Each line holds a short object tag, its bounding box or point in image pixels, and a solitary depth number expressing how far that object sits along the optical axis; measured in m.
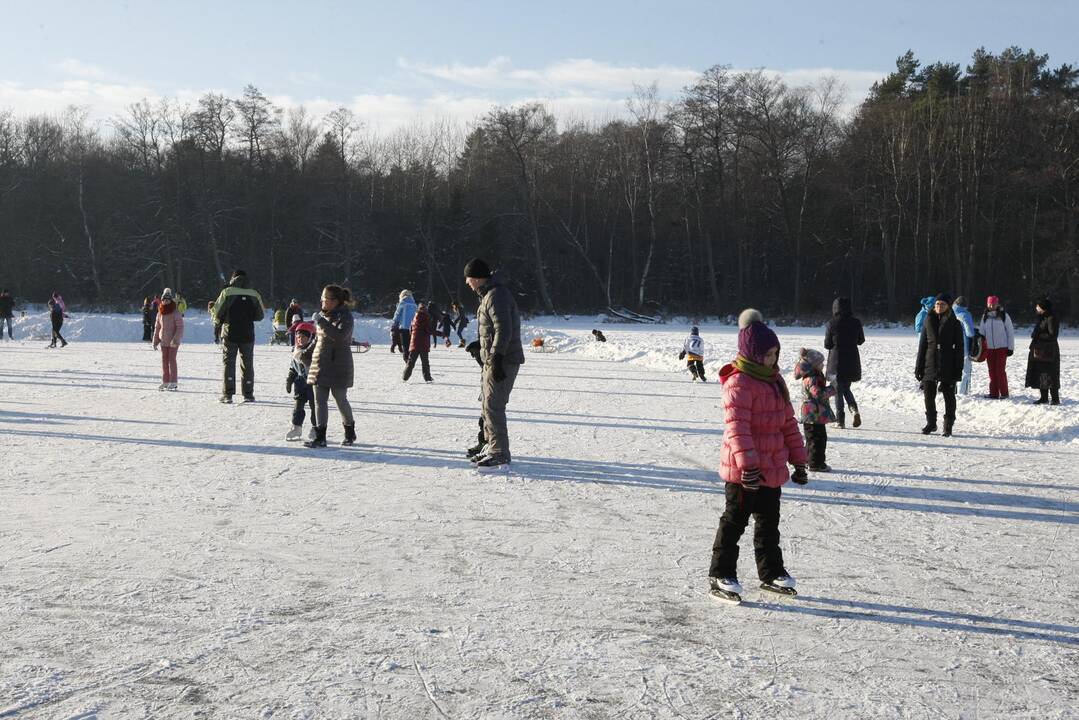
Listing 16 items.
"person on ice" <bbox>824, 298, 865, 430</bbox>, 10.10
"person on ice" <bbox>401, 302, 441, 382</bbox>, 14.94
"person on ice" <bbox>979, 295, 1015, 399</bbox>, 12.64
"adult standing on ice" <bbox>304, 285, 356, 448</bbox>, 8.37
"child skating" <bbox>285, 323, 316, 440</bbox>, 8.80
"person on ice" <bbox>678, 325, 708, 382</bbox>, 16.81
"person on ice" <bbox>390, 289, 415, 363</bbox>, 18.58
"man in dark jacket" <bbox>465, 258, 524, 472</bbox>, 7.36
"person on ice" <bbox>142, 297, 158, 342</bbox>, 28.03
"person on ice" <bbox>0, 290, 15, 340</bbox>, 27.30
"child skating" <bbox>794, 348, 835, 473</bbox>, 7.66
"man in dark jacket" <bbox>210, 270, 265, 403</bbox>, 11.34
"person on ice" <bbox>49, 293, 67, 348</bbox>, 24.50
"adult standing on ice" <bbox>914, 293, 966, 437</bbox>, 9.83
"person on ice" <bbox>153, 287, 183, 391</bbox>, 12.93
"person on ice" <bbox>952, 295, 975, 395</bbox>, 12.68
